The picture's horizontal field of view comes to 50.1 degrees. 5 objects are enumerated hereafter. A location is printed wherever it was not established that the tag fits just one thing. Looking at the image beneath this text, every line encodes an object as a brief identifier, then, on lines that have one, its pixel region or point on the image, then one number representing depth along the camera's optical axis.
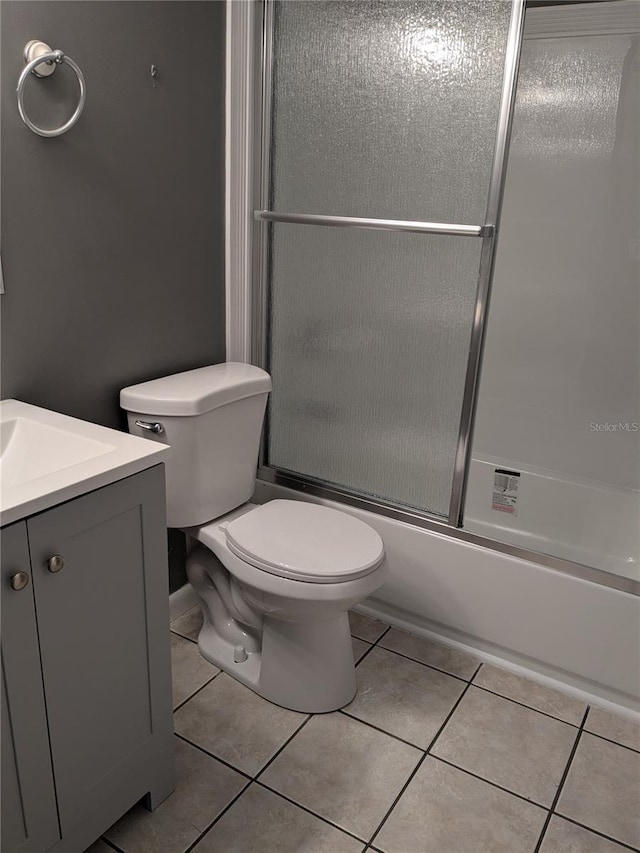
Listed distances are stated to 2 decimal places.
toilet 1.68
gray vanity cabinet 1.18
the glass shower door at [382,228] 1.77
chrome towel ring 1.39
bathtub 1.85
